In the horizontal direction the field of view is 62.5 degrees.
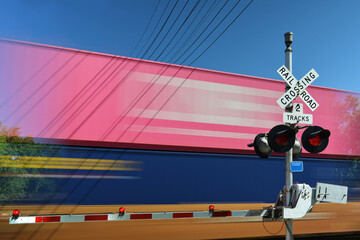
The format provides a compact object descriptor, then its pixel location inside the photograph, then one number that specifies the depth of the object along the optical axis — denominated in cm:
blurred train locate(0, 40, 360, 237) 576
